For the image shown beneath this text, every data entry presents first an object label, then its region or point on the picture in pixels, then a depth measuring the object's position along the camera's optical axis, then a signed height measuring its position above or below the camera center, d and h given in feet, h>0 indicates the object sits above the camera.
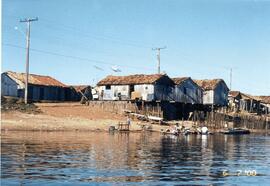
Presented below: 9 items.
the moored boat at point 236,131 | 236.02 -10.36
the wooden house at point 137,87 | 246.92 +10.83
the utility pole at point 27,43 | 210.38 +27.08
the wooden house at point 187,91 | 260.62 +9.87
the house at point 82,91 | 290.66 +9.92
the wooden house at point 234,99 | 329.52 +7.70
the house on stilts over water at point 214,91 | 281.54 +10.74
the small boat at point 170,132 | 197.98 -9.64
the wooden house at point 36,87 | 252.01 +10.07
